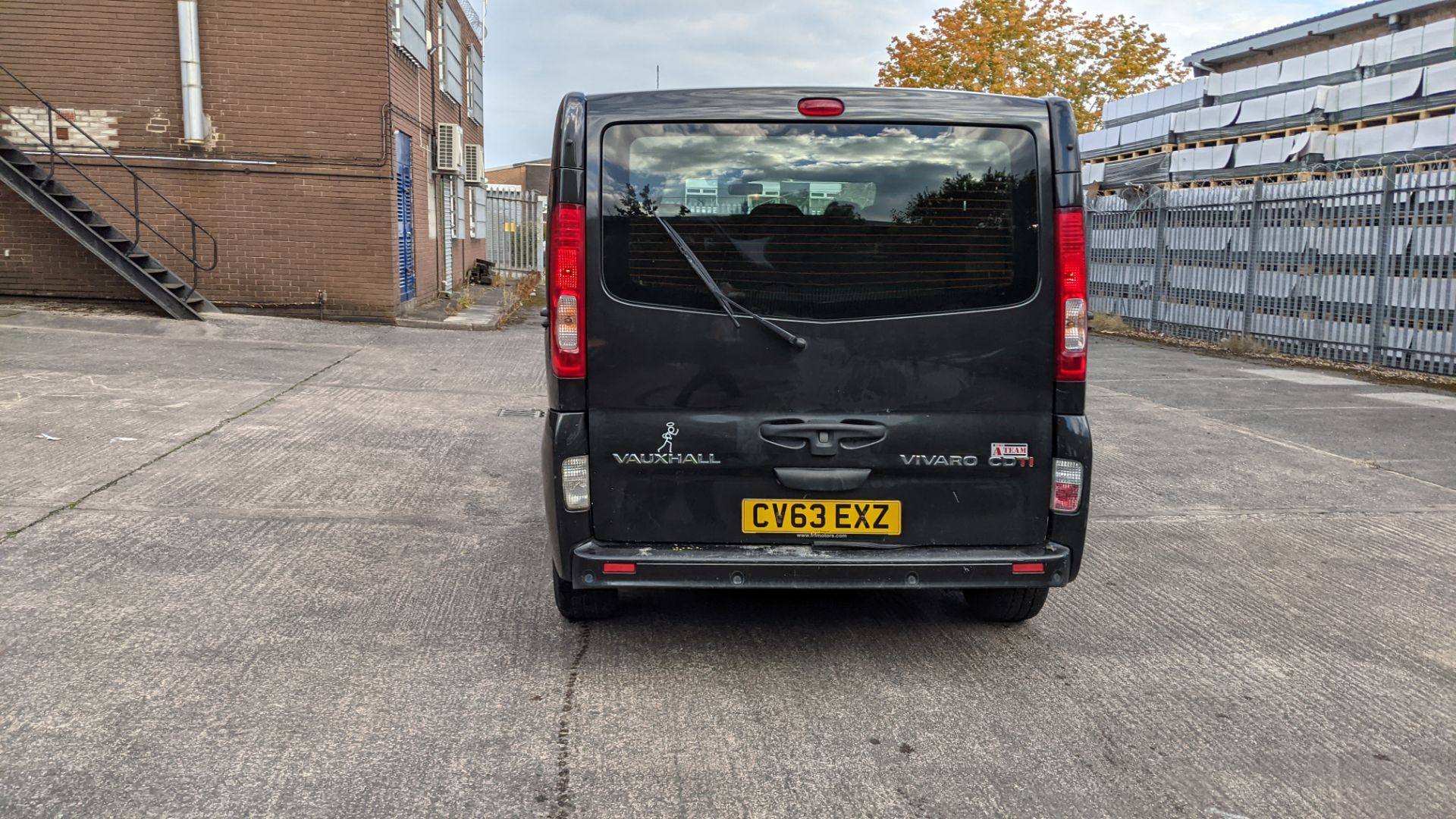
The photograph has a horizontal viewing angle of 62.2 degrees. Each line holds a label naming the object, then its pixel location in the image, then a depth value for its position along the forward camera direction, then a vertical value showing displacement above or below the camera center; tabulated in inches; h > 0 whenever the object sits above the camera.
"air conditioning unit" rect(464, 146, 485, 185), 1065.5 +76.1
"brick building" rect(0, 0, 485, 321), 657.0 +60.3
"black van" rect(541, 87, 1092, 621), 169.9 -10.7
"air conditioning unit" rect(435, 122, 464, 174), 896.3 +75.2
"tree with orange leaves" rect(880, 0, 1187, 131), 1675.7 +285.3
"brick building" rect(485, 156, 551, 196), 2119.2 +139.2
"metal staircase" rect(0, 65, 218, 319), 616.4 +15.7
